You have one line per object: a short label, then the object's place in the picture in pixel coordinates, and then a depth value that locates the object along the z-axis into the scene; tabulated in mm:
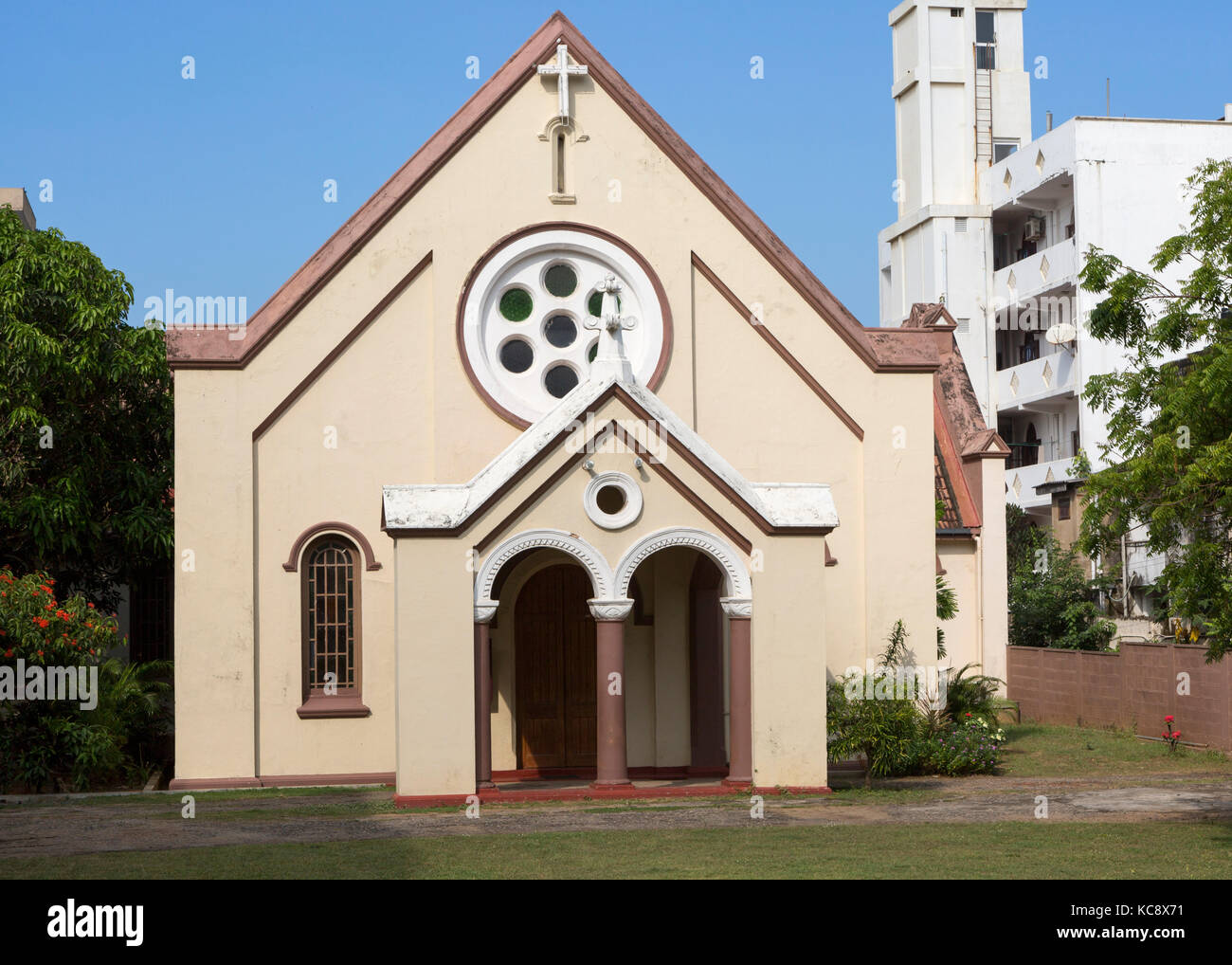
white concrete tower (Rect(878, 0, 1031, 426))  52844
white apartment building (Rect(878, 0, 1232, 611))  46750
